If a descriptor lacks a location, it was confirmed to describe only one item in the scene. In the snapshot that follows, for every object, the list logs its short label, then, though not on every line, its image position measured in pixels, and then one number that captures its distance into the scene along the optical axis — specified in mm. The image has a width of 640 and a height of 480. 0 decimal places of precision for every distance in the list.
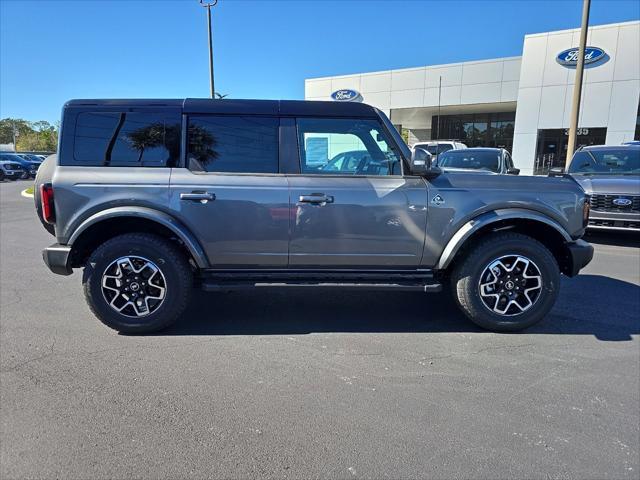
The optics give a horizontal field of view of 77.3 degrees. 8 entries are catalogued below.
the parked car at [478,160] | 9609
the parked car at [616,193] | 6910
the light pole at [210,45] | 17206
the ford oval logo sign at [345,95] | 28112
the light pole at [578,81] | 11789
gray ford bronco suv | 3484
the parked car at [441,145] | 14497
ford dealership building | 19500
